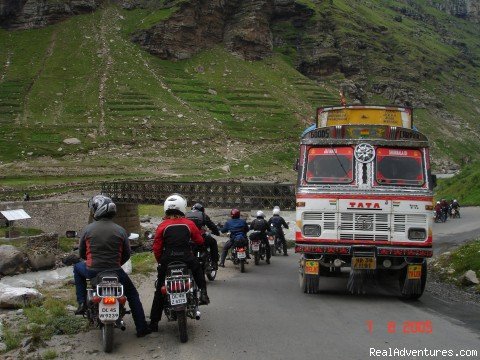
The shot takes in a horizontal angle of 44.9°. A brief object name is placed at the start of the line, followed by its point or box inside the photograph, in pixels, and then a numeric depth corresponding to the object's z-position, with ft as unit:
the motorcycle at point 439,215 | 139.03
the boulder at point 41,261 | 81.20
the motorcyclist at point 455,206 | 145.18
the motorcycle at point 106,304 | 24.40
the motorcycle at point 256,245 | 59.98
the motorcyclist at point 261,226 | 60.29
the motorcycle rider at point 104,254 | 26.08
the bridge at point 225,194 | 121.29
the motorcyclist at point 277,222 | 71.33
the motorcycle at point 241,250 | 53.31
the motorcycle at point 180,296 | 25.93
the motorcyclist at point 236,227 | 53.52
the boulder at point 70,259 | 87.38
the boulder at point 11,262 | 75.37
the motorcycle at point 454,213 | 143.56
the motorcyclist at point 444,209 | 137.57
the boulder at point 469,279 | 45.42
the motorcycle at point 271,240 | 71.50
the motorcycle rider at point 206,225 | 44.52
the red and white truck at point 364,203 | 38.17
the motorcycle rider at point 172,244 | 27.09
